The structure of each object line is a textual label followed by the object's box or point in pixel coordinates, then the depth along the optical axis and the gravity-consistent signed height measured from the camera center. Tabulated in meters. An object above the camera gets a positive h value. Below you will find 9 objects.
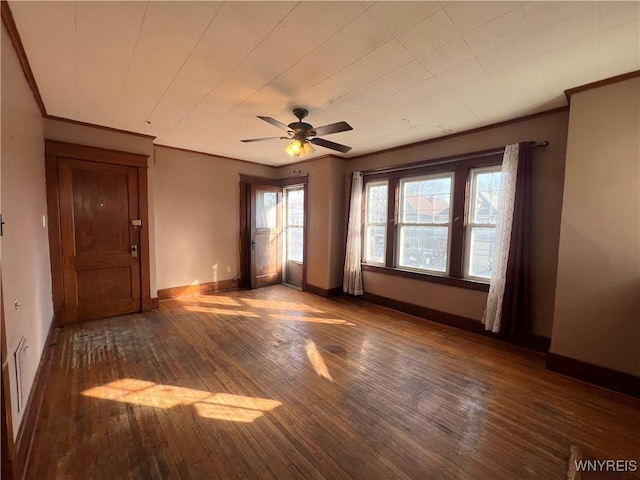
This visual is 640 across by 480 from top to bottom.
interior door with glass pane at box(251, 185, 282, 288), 5.55 -0.30
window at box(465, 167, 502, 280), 3.44 +0.08
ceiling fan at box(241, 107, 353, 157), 2.55 +0.87
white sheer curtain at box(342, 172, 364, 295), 4.82 -0.24
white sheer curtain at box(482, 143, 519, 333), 3.12 -0.14
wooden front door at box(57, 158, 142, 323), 3.47 -0.29
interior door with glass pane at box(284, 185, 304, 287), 5.98 -0.29
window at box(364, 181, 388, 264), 4.67 +0.03
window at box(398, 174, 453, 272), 3.90 +0.04
